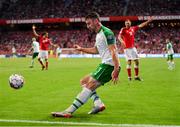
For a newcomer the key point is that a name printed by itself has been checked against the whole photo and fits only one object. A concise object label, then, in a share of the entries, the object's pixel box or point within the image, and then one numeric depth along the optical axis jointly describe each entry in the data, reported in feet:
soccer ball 43.24
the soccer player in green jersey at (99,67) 34.27
